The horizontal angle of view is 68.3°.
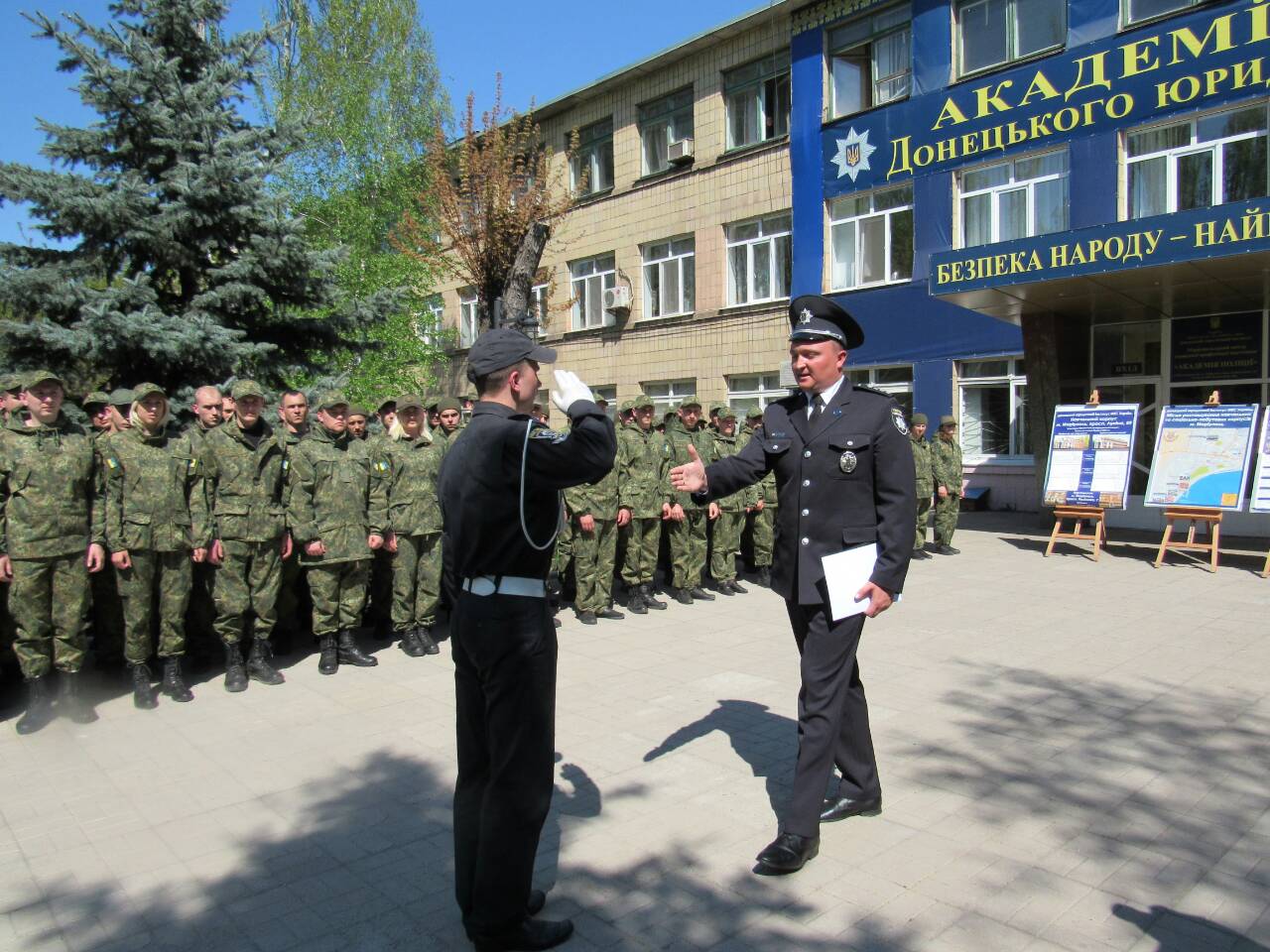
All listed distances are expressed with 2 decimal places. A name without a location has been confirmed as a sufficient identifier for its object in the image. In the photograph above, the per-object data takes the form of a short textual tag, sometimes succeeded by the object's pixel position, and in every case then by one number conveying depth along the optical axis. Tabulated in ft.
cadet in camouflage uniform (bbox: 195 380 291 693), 21.33
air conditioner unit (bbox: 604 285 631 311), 77.25
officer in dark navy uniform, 12.35
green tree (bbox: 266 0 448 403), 67.41
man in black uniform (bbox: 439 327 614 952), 10.05
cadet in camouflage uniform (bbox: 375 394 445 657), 24.58
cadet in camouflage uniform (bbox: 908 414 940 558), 39.93
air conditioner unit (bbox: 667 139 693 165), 71.87
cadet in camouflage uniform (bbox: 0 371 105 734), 18.58
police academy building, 41.45
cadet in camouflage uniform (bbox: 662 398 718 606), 31.09
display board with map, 35.76
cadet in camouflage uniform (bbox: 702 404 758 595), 32.14
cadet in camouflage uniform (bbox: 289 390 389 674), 22.74
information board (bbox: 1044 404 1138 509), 38.75
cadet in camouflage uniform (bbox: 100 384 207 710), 19.99
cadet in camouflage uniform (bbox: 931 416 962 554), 41.45
